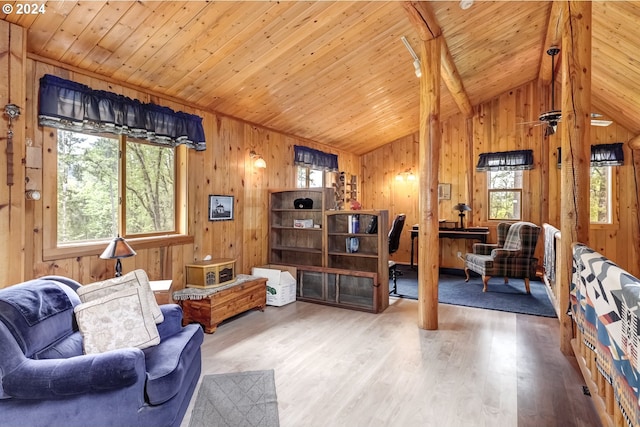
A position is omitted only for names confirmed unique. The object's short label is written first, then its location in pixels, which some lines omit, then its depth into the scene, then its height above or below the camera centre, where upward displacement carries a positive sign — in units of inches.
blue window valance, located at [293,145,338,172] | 225.0 +40.3
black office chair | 199.6 -12.5
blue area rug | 170.4 -46.1
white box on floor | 171.5 -35.8
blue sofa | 61.1 -30.6
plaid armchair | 198.7 -26.9
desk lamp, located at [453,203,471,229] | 248.8 +4.8
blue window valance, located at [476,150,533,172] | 245.1 +39.9
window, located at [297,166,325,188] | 239.6 +28.3
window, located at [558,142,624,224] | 224.7 +24.8
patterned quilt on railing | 48.2 -19.3
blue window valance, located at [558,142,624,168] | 223.6 +39.8
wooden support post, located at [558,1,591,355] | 113.9 +30.1
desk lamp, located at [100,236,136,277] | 107.5 -11.2
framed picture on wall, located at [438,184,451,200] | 274.1 +19.2
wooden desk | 240.8 -13.4
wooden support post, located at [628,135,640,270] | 222.5 +14.2
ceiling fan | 145.8 +42.4
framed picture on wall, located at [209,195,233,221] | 165.8 +3.9
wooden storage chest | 135.9 -38.0
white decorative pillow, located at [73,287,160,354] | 77.4 -25.4
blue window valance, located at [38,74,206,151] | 107.0 +37.1
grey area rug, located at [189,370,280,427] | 79.9 -48.1
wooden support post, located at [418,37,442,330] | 141.3 +10.4
